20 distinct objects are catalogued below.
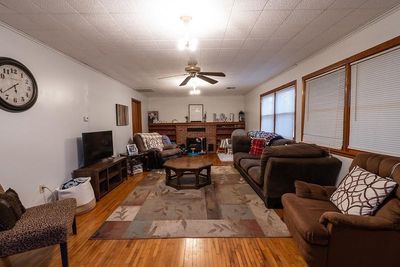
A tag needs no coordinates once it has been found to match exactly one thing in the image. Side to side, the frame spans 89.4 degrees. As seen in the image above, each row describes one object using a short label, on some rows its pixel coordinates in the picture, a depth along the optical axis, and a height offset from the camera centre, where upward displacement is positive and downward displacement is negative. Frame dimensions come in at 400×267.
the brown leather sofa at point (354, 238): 1.52 -0.90
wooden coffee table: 3.75 -0.98
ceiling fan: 3.04 +0.79
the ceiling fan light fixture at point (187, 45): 2.36 +1.03
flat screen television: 3.41 -0.46
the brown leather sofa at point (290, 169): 2.71 -0.64
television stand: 3.24 -0.95
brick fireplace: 8.00 -0.42
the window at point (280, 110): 4.27 +0.27
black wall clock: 2.15 +0.41
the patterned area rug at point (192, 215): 2.30 -1.26
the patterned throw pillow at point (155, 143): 5.91 -0.64
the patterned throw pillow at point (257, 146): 4.58 -0.57
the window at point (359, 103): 2.07 +0.23
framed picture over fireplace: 8.22 +0.30
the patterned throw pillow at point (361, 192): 1.65 -0.62
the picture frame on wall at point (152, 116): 8.09 +0.22
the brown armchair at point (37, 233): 1.57 -0.90
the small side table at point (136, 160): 4.95 -0.99
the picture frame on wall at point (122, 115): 5.11 +0.18
